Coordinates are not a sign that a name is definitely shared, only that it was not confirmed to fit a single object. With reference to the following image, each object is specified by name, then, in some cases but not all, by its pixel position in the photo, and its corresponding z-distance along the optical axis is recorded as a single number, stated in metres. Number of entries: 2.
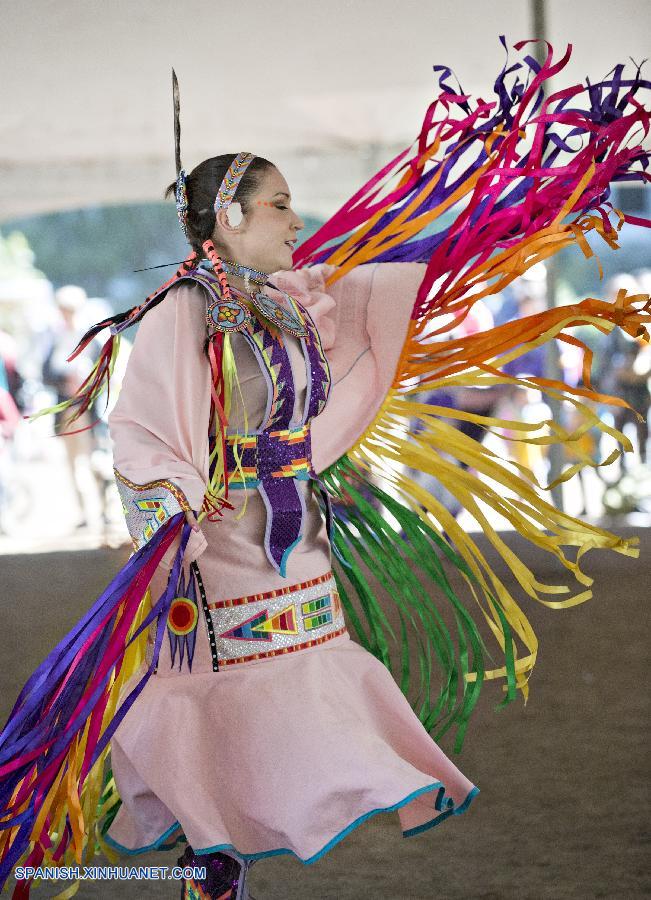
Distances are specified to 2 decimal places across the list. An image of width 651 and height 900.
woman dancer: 4.70
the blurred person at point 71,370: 12.13
